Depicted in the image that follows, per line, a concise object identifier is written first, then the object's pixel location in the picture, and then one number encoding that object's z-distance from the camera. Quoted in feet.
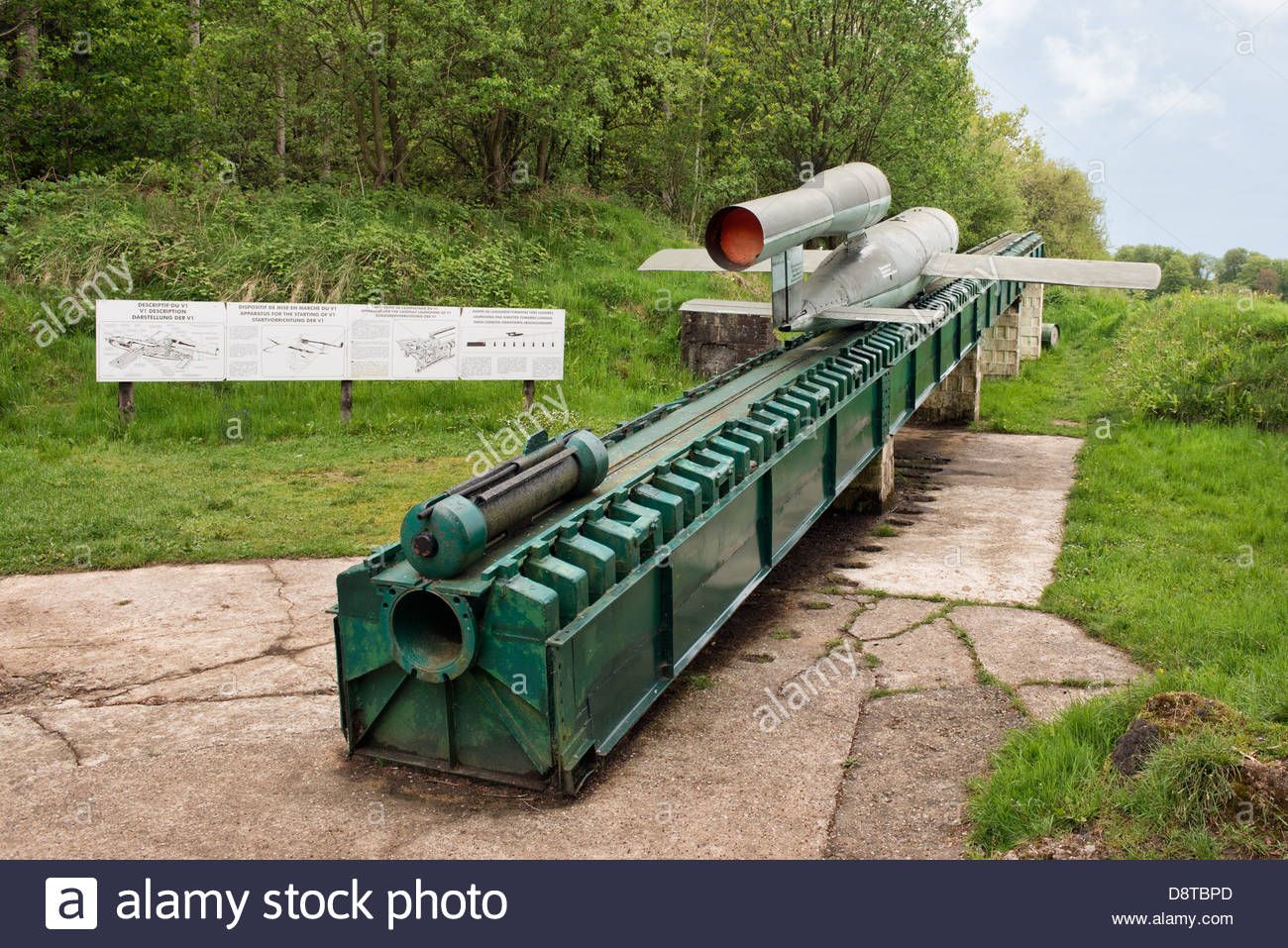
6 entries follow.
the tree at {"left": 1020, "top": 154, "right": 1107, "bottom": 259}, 140.97
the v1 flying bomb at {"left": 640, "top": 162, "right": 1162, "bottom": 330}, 27.81
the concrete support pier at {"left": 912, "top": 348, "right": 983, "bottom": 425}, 55.36
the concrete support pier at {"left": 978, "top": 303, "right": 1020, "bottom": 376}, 68.64
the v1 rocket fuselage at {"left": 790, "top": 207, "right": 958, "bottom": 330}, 36.01
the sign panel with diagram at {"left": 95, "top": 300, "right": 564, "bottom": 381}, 41.22
